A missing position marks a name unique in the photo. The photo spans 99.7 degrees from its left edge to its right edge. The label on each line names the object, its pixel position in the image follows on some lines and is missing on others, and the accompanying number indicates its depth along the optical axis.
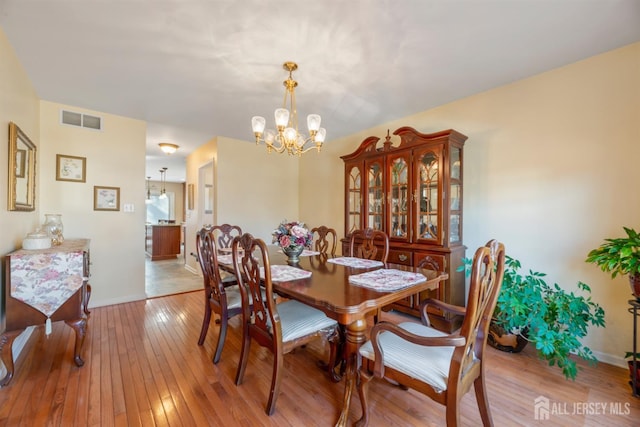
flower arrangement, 2.20
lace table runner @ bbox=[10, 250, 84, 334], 1.84
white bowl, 2.14
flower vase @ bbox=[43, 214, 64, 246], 2.51
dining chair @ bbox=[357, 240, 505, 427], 1.11
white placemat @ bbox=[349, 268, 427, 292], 1.54
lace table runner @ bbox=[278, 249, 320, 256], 2.73
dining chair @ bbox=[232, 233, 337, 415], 1.52
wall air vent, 3.15
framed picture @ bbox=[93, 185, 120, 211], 3.35
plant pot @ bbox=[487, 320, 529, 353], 2.24
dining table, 1.28
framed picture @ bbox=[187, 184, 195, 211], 5.43
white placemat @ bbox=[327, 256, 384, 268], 2.16
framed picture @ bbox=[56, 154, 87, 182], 3.13
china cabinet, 2.65
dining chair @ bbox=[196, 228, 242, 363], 2.07
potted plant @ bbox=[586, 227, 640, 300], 1.59
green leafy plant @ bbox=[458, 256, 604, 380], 1.83
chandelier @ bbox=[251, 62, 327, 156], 2.23
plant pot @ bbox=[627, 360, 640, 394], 1.71
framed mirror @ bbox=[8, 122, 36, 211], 2.12
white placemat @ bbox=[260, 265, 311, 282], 1.72
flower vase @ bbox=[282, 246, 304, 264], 2.23
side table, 1.81
